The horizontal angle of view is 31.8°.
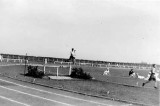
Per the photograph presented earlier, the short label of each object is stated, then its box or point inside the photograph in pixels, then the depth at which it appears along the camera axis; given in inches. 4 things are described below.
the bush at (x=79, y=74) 1069.1
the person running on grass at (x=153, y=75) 840.7
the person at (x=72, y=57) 1605.8
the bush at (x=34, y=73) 979.3
